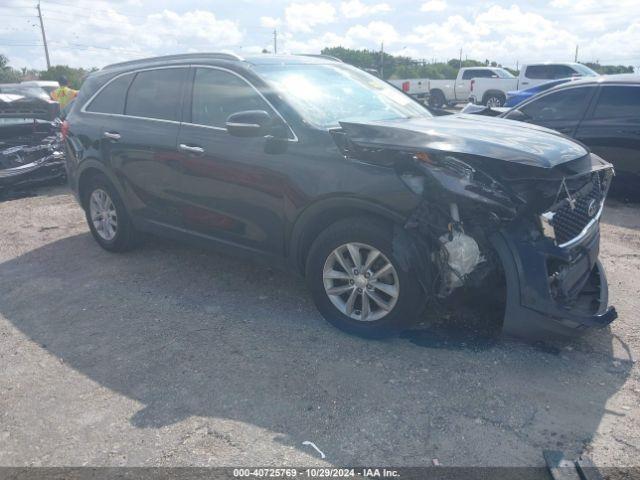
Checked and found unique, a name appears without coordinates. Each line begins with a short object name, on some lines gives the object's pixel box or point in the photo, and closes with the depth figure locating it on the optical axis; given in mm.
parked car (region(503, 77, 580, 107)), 13332
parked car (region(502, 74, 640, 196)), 6887
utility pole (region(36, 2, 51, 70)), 52562
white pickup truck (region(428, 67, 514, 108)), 25109
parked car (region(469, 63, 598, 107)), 19141
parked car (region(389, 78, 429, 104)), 27875
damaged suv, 3184
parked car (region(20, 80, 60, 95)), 16866
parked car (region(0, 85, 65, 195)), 8633
